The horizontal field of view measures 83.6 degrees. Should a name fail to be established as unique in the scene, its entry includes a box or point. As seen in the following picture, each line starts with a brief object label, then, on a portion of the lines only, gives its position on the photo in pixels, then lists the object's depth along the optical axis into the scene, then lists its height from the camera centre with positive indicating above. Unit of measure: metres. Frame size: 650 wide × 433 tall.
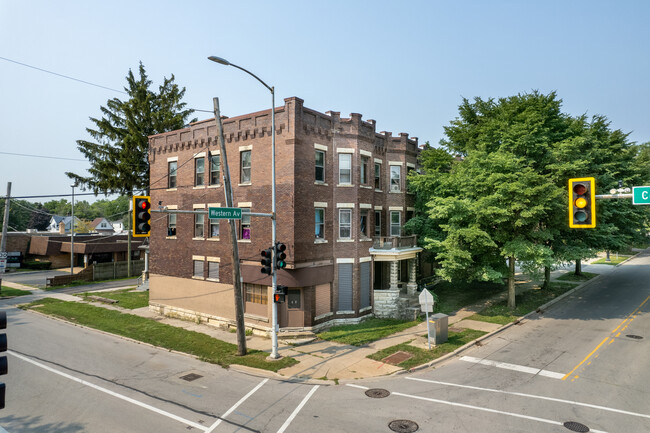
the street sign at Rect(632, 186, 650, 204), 9.00 +0.82
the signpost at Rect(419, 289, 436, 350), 16.72 -3.41
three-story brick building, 20.03 +0.48
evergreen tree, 36.16 +8.32
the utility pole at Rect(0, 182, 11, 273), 22.39 +0.20
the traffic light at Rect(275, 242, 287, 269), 15.53 -1.22
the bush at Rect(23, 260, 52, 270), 49.21 -5.13
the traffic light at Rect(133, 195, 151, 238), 12.21 +0.38
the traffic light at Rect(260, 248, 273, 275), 15.36 -1.43
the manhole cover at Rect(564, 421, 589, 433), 9.53 -5.31
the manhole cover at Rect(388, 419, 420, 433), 9.64 -5.38
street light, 15.76 -1.86
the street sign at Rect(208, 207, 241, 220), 14.23 +0.57
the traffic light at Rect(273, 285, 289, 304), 15.48 -2.85
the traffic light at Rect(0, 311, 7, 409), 4.93 -1.73
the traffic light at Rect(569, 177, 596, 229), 8.66 +0.59
